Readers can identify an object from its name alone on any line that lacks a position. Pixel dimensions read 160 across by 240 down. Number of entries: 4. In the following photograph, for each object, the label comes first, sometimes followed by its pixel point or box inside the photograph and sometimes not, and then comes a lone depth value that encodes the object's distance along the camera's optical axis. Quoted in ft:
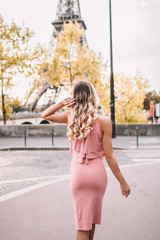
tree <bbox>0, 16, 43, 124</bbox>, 57.72
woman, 7.18
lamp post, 47.34
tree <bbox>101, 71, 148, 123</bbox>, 72.23
